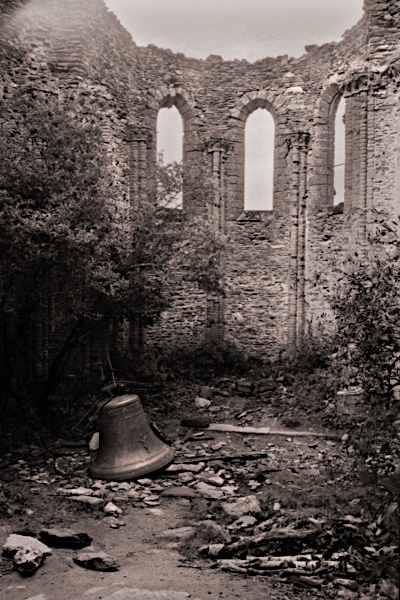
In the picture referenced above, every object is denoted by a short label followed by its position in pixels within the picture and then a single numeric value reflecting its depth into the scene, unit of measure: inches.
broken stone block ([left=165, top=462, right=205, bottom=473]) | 314.7
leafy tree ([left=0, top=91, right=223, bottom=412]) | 320.8
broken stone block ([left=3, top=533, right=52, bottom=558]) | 208.5
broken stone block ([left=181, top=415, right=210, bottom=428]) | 400.2
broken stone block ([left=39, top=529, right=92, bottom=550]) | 222.4
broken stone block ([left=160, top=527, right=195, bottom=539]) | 235.3
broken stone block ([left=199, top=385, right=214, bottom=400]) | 466.6
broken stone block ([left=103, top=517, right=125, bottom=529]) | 250.0
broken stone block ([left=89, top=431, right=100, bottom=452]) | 344.8
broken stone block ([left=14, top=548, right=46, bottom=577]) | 194.9
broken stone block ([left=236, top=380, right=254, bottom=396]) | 486.0
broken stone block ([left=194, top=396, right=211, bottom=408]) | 444.5
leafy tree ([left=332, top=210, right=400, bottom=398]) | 237.6
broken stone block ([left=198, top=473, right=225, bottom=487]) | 299.4
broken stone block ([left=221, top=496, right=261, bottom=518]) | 256.2
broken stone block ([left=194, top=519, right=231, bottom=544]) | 223.9
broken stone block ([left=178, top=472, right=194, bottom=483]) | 303.5
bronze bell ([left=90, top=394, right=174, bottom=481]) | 293.9
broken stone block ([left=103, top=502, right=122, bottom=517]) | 261.7
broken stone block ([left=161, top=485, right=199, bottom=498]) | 284.5
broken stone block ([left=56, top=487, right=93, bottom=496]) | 280.5
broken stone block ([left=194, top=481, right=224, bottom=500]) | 281.8
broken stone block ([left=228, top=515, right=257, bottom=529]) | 239.9
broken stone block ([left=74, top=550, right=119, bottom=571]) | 200.7
